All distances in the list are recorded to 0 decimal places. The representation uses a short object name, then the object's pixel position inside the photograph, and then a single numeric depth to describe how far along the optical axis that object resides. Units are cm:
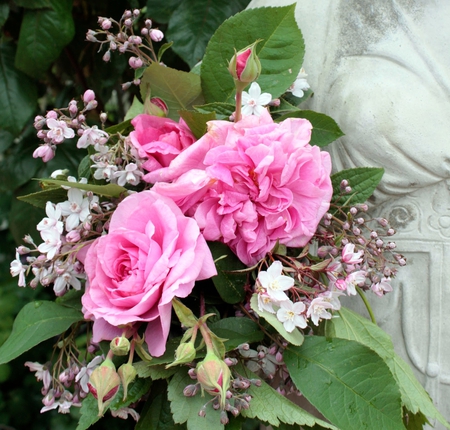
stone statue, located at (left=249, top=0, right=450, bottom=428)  70
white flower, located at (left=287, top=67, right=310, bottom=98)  73
